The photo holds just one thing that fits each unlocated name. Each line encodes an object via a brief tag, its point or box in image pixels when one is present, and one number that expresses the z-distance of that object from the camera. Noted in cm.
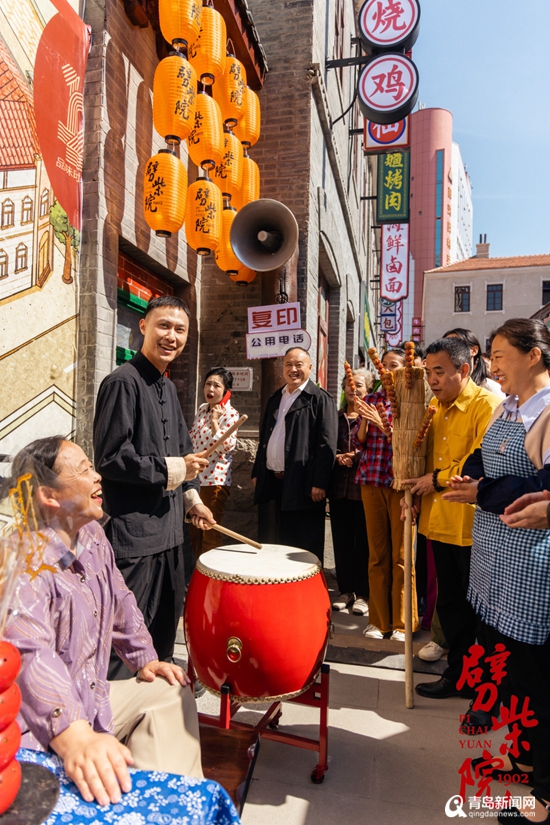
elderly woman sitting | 122
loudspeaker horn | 517
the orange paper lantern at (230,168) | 510
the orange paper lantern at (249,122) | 535
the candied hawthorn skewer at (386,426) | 311
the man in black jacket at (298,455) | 409
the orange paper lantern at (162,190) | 425
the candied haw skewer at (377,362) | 276
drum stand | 219
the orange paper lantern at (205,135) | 455
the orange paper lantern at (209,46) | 449
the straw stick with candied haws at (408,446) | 289
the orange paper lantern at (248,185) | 550
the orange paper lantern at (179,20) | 409
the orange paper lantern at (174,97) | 416
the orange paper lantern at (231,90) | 509
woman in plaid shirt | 368
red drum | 212
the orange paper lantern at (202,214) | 468
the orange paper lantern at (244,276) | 571
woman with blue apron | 205
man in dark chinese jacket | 241
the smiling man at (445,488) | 301
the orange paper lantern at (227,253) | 523
